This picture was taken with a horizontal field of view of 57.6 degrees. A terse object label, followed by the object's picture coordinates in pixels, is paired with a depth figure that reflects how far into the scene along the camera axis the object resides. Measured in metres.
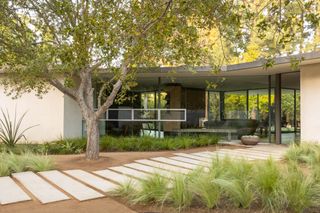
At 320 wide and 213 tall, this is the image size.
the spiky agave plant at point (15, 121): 11.67
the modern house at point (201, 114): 10.18
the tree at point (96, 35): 3.83
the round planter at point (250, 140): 11.16
